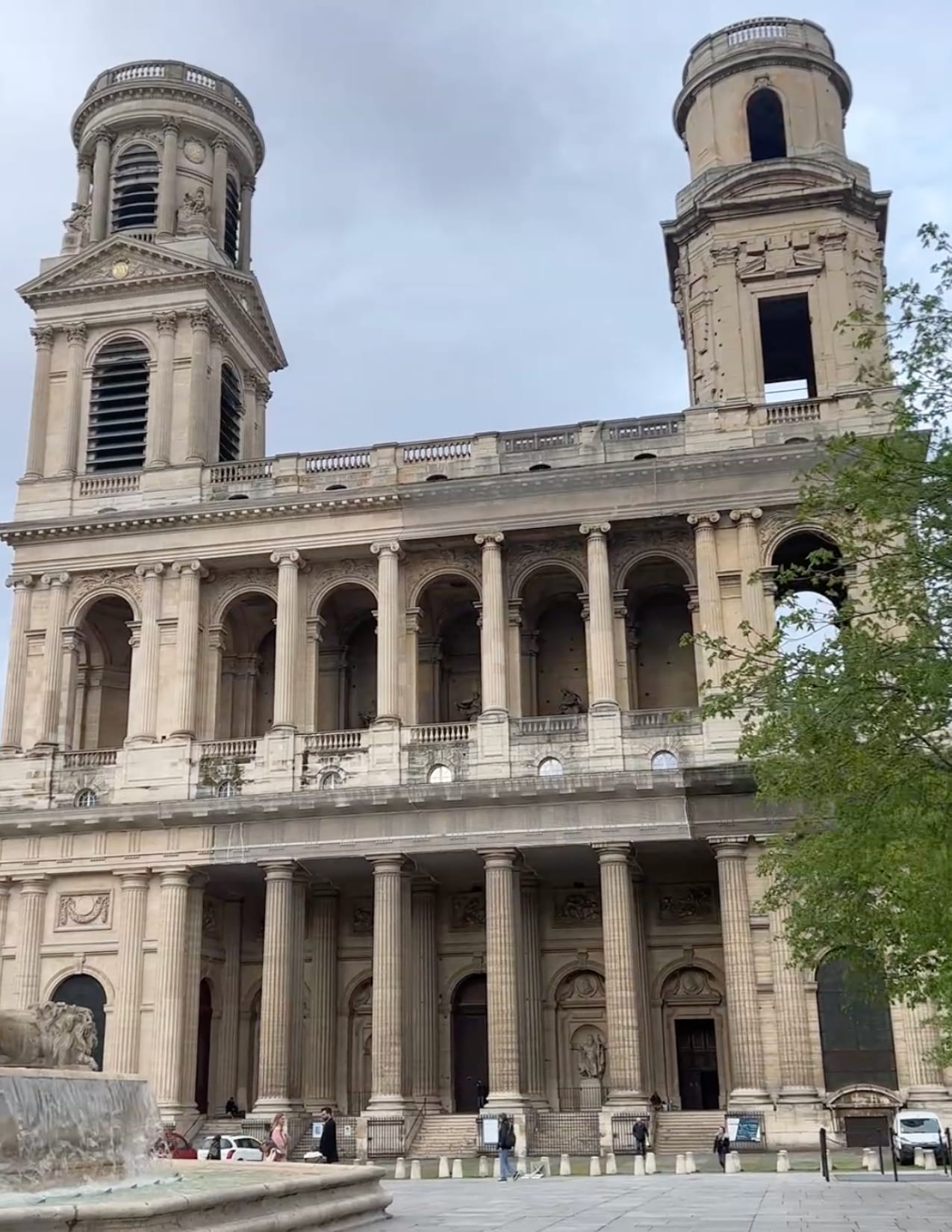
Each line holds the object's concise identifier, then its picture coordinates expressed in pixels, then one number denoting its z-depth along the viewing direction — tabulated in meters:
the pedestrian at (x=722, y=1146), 30.48
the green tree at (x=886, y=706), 19.31
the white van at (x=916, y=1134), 30.38
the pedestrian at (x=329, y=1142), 28.73
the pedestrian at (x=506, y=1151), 27.73
